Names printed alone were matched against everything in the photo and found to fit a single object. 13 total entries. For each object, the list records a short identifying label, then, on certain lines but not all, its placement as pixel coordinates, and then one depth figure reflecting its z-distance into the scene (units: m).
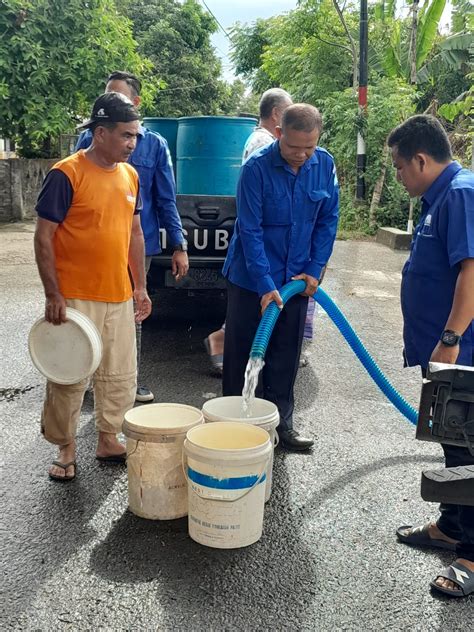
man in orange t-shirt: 3.36
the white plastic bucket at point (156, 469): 3.16
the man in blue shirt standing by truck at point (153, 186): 4.51
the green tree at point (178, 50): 30.14
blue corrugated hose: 4.18
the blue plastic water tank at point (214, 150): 6.07
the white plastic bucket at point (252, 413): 3.29
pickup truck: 5.76
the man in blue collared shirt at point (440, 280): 2.76
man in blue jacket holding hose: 3.77
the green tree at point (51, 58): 13.84
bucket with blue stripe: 2.87
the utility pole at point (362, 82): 14.77
